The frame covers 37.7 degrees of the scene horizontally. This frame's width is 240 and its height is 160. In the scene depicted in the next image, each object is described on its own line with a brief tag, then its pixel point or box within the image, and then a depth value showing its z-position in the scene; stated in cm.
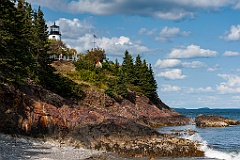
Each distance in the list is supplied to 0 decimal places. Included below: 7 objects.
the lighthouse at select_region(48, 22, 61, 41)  11262
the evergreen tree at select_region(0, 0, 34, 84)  3862
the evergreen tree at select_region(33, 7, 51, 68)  5769
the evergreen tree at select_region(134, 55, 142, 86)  9419
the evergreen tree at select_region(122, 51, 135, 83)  9338
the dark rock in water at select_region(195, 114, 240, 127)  8681
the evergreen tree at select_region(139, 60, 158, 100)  9269
